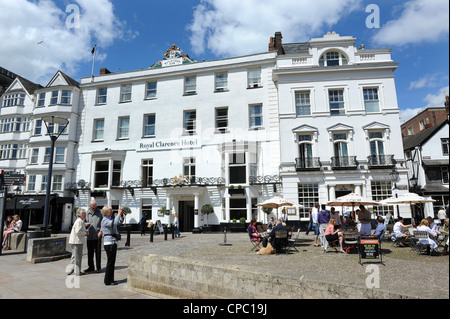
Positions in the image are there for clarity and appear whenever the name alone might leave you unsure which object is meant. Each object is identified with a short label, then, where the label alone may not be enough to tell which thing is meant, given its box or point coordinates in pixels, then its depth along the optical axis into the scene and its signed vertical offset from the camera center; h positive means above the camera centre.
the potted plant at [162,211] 23.95 -0.66
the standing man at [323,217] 13.23 -0.73
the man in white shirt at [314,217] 14.23 -0.90
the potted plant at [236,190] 22.86 +0.98
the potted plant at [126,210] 24.91 -0.57
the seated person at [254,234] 11.84 -1.32
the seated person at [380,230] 10.98 -1.11
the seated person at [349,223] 12.71 -0.97
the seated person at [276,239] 10.78 -1.36
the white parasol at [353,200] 12.52 +0.05
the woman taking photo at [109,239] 6.60 -0.86
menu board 8.48 -1.38
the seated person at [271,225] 14.06 -1.12
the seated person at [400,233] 12.12 -1.36
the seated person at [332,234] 11.03 -1.27
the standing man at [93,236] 8.12 -0.91
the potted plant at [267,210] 21.54 -0.59
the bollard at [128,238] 14.10 -1.74
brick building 37.56 +11.20
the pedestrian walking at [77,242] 7.67 -1.01
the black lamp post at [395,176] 20.49 +1.80
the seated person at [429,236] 9.96 -1.26
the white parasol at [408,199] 13.88 +0.08
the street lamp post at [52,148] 11.27 +2.26
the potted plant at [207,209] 22.59 -0.50
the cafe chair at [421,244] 10.09 -1.54
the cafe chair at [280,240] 10.72 -1.43
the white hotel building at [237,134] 21.84 +5.77
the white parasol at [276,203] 13.86 -0.05
